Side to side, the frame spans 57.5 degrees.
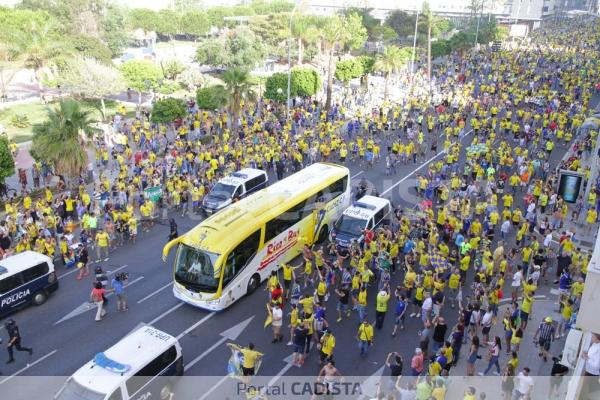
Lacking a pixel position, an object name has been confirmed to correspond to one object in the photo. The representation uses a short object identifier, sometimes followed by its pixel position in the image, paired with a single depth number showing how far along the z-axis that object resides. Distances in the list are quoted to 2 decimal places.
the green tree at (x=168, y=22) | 97.69
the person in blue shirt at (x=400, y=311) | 15.39
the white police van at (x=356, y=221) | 20.30
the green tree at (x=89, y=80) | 42.97
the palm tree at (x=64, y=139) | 25.42
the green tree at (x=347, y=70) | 54.41
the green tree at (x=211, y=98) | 36.12
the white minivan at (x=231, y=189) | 23.61
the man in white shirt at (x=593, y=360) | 8.55
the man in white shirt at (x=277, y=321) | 15.12
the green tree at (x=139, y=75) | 50.09
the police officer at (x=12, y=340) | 14.23
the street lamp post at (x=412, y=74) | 58.96
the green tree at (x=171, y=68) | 57.31
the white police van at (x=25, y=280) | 16.30
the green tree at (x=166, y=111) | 36.41
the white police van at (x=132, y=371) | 11.64
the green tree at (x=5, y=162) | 24.88
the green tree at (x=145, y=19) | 96.50
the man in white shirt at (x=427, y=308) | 15.35
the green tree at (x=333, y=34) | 45.44
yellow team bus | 16.50
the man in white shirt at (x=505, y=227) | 21.19
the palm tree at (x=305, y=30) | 66.56
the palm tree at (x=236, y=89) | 35.47
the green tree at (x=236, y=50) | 62.88
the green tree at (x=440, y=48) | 74.54
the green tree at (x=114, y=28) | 74.06
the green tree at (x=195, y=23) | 98.50
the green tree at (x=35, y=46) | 50.00
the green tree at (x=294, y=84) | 45.09
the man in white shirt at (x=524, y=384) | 12.16
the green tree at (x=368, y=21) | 88.00
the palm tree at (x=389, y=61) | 53.16
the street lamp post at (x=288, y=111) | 38.57
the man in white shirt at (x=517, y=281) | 17.34
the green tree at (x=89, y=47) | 55.40
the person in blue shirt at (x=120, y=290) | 16.62
